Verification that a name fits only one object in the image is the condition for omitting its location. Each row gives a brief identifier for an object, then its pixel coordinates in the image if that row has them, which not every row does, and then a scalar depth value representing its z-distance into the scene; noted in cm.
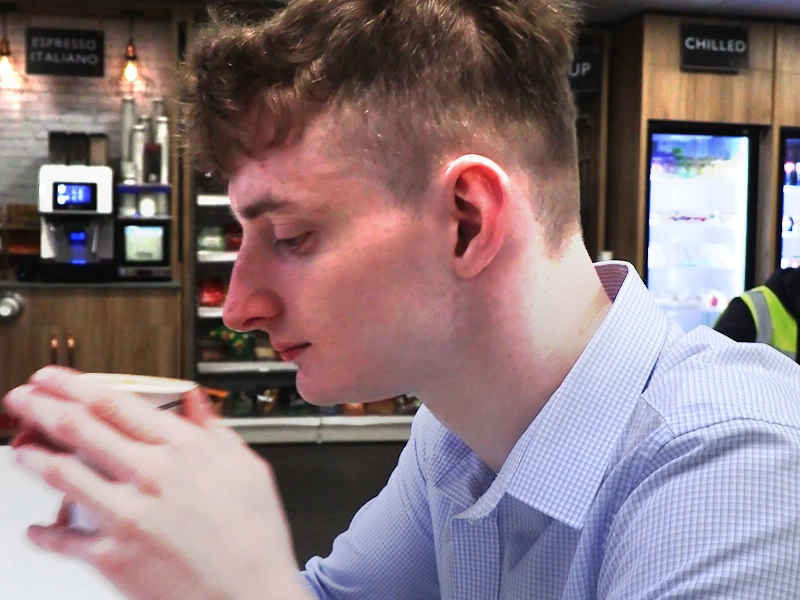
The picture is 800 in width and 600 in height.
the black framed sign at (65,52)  553
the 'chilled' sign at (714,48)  569
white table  113
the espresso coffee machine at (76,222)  515
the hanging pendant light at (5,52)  548
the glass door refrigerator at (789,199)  584
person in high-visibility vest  246
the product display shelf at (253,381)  554
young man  77
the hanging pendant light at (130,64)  559
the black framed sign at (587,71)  586
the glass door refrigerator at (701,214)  588
